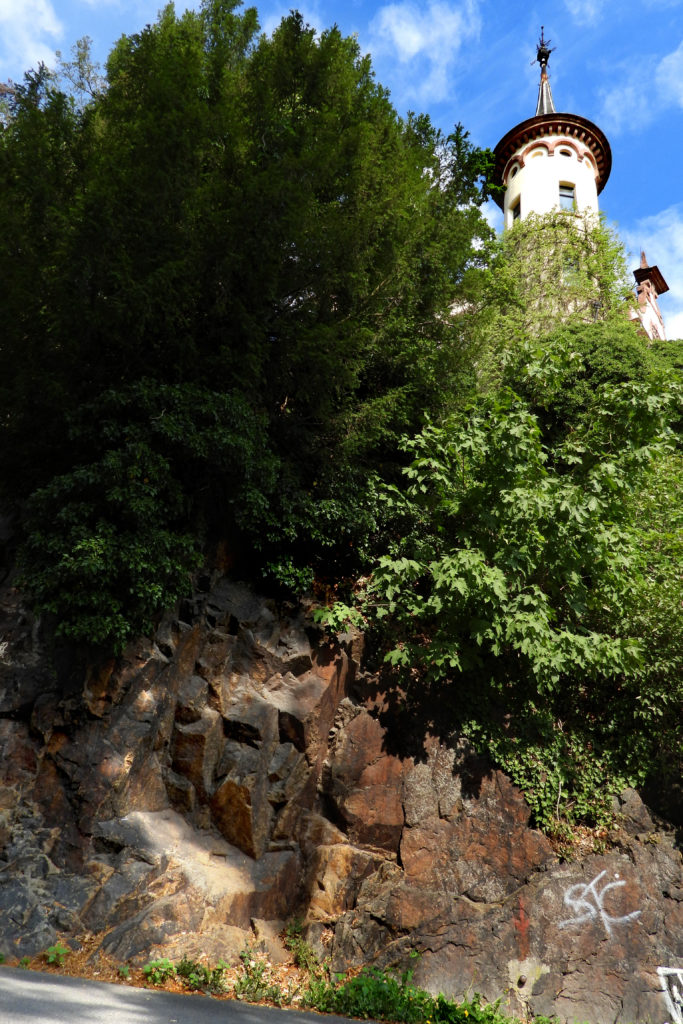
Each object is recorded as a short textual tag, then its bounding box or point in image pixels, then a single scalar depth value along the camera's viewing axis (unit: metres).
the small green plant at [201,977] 7.07
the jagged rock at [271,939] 7.92
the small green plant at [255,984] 7.23
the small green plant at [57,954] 6.91
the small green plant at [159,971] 6.98
